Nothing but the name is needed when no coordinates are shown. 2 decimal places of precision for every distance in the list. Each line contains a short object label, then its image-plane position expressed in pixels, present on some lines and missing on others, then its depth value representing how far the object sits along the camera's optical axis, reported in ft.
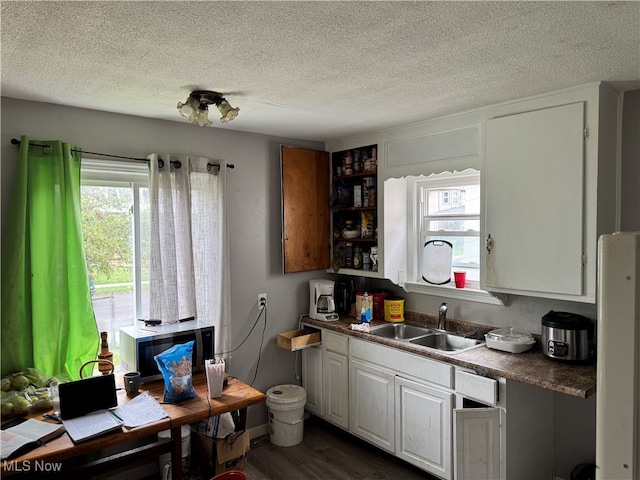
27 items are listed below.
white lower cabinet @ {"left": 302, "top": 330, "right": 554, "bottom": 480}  7.57
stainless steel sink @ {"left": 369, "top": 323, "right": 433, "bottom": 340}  10.75
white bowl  12.25
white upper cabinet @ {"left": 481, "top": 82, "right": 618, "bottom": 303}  7.38
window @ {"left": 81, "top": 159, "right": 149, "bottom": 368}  9.05
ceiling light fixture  7.40
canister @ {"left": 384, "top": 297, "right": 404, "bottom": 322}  11.18
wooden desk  6.07
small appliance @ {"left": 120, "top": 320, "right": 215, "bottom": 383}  8.37
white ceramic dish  8.42
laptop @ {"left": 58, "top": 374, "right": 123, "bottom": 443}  6.61
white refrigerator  2.57
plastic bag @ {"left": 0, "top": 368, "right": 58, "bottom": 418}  6.94
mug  7.86
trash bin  7.85
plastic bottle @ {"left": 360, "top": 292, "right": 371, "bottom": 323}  11.12
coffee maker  11.59
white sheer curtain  9.35
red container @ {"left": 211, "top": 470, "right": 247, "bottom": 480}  5.54
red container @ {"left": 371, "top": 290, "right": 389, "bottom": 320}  11.66
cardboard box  8.21
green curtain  7.70
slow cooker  7.61
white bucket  10.75
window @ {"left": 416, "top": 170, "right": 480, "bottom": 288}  10.25
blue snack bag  7.72
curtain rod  7.86
